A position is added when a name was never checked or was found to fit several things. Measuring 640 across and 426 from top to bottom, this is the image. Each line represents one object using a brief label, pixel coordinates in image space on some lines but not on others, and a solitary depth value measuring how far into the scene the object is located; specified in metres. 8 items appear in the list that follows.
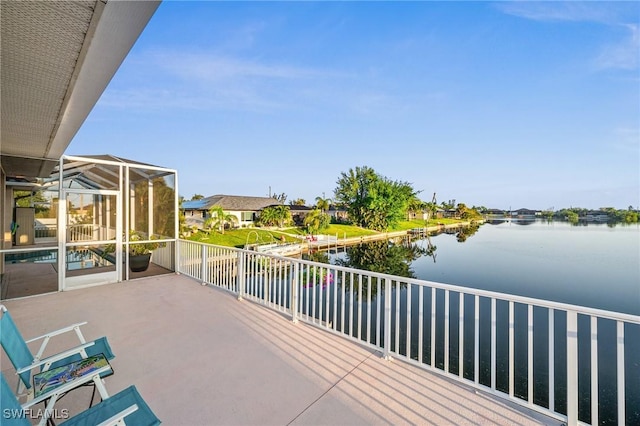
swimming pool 5.56
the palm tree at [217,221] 22.22
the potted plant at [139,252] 6.43
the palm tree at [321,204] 33.09
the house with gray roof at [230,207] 29.91
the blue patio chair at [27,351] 1.92
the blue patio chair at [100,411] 1.30
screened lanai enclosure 5.50
